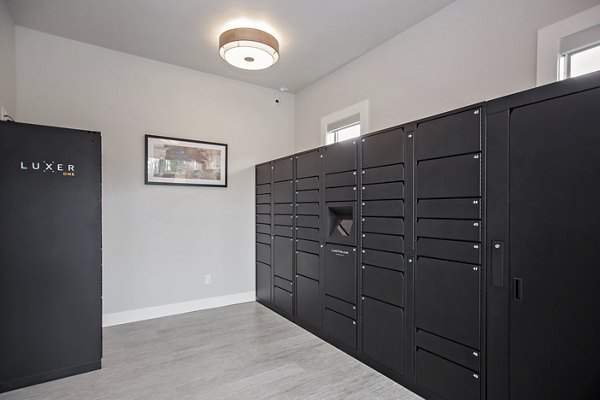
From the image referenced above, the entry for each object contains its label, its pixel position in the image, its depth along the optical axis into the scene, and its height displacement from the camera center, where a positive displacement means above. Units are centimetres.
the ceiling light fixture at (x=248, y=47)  276 +137
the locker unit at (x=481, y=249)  142 -30
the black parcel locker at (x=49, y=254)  218 -41
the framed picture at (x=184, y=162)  358 +44
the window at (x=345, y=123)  341 +90
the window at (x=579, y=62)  184 +83
